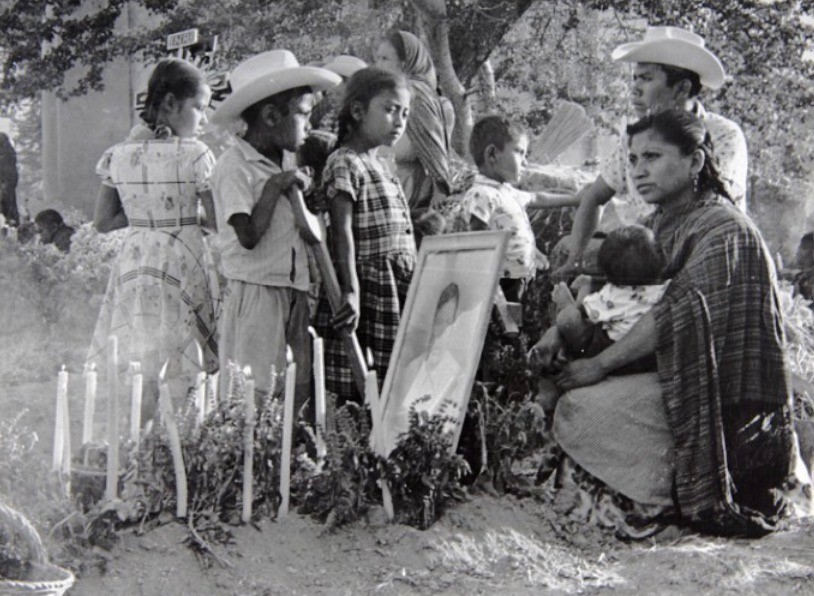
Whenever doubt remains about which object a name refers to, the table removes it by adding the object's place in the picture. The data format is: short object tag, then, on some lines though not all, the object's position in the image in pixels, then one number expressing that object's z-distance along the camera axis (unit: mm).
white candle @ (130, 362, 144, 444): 3610
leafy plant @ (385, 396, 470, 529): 3869
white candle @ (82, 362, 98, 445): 3614
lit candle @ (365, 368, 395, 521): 3824
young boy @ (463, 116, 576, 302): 5344
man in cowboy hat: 4719
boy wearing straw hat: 4312
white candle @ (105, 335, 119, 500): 3545
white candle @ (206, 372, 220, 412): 3975
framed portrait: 4250
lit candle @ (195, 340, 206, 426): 3785
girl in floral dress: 4652
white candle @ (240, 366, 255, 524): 3709
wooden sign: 6627
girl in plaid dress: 4613
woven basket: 2977
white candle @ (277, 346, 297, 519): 3779
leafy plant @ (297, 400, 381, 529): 3805
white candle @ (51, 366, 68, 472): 3541
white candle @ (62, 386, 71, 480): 3584
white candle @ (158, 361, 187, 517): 3596
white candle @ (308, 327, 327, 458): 4023
